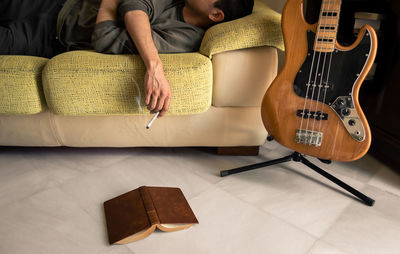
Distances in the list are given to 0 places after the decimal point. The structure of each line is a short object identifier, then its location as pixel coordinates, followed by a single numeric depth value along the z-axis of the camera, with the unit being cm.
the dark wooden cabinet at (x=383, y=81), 110
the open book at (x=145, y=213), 86
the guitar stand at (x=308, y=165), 101
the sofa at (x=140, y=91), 101
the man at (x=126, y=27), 101
